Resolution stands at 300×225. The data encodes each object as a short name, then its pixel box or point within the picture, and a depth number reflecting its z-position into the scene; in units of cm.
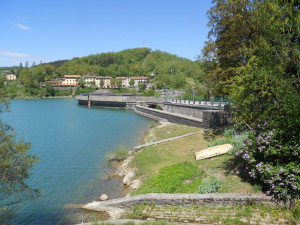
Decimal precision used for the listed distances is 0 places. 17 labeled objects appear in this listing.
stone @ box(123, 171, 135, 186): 1597
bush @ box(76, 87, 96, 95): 12958
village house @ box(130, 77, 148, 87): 15512
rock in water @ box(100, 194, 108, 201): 1393
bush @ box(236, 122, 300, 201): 847
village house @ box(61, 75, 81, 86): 15940
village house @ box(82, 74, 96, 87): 14309
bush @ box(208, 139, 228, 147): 1687
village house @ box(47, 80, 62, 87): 14908
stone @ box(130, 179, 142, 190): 1452
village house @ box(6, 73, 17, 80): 17328
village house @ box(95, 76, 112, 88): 14539
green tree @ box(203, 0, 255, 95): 1762
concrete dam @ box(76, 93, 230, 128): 2455
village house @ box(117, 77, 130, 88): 15950
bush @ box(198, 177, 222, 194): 1060
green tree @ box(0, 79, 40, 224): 913
